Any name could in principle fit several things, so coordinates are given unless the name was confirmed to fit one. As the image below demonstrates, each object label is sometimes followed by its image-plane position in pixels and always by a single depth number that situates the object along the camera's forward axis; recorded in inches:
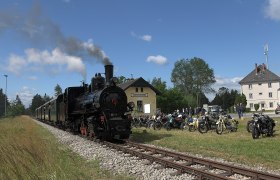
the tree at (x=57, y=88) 6203.7
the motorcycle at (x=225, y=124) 814.5
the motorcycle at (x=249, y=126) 763.3
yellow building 2139.5
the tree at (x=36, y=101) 5646.7
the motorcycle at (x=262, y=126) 660.7
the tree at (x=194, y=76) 3983.8
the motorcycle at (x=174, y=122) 1016.8
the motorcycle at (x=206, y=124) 872.9
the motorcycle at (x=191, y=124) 934.4
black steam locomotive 701.3
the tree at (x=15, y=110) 3791.8
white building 3457.2
